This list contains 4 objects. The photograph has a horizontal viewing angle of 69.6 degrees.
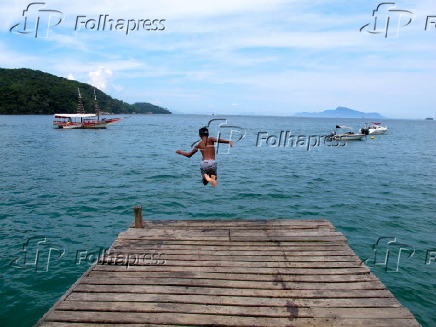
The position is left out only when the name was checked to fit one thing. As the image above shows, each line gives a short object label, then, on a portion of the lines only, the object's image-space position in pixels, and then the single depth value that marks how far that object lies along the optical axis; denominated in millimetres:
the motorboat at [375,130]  92700
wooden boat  95188
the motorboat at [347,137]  70562
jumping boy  10734
